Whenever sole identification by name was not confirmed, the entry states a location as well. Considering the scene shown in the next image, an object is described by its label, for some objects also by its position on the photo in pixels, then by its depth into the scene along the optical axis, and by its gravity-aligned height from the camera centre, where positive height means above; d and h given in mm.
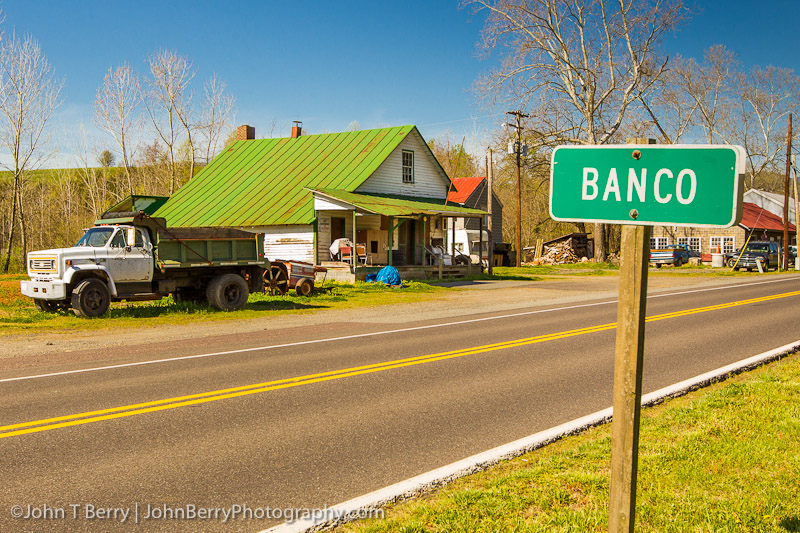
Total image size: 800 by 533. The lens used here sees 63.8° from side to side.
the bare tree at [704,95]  65812 +15745
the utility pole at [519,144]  42188 +6915
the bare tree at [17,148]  40094 +6423
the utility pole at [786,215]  45312 +2439
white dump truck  15664 -448
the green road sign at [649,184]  2896 +307
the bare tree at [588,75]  41781 +11755
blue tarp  26828 -1141
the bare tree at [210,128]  50000 +9423
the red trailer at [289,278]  22078 -1012
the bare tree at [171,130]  47906 +9122
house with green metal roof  29766 +2814
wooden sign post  3105 -700
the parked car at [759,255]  43719 -473
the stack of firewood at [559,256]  54719 -641
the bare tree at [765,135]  68312 +12268
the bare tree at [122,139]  49375 +8589
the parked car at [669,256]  50656 -602
